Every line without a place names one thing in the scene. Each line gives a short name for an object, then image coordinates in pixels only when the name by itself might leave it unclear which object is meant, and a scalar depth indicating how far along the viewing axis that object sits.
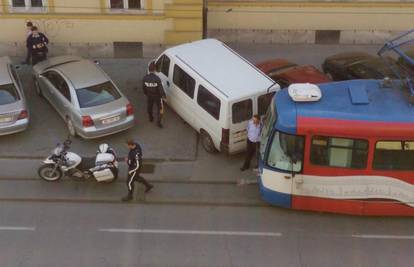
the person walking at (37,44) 18.16
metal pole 19.84
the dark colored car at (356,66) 16.33
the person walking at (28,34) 18.17
